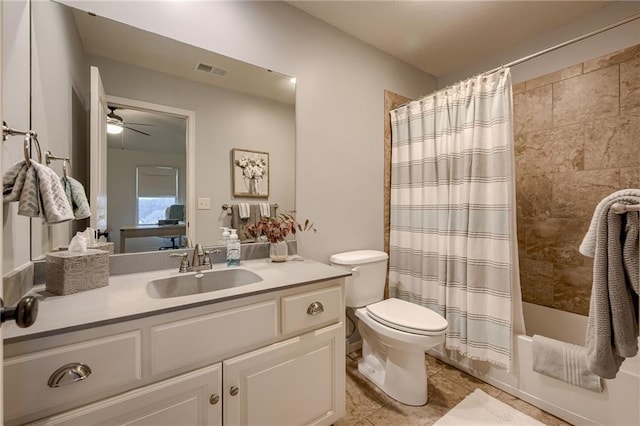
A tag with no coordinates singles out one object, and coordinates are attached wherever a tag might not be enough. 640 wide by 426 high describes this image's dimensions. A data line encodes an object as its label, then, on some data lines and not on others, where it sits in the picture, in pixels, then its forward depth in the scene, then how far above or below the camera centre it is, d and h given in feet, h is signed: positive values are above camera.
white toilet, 4.98 -2.18
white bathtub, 4.27 -3.10
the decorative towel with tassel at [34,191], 2.78 +0.23
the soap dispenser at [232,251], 4.87 -0.68
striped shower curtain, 5.35 +0.01
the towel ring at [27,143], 2.78 +0.74
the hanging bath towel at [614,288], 2.81 -0.79
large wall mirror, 3.78 +1.62
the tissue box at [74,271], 3.19 -0.70
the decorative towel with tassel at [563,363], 4.56 -2.63
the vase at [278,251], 5.25 -0.73
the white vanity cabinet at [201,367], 2.45 -1.71
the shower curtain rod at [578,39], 4.26 +2.93
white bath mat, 4.84 -3.69
